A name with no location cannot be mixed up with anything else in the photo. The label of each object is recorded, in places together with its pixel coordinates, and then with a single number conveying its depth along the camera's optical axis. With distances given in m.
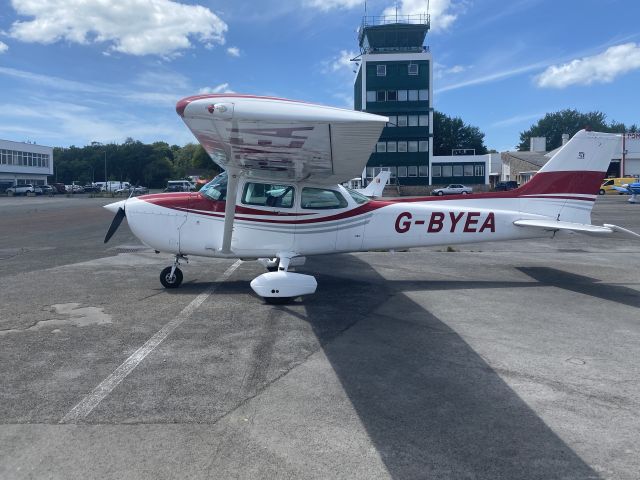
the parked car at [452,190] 49.62
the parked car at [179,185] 54.68
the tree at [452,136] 86.88
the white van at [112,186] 82.28
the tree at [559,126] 108.50
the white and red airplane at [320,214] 7.28
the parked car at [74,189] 77.97
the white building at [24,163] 79.12
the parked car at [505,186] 52.36
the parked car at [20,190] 70.88
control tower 56.50
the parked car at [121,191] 73.21
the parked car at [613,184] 49.18
